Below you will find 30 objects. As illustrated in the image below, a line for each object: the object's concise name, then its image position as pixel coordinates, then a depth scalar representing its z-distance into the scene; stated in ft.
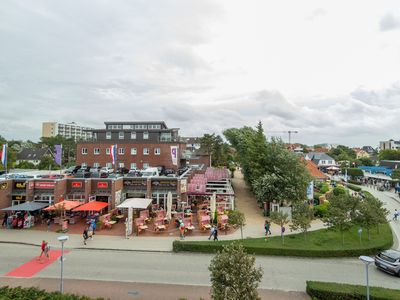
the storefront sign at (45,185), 84.89
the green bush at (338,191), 125.17
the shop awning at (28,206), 73.50
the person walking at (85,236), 62.97
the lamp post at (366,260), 33.66
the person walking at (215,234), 64.39
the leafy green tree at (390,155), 285.47
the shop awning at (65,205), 76.07
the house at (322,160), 259.60
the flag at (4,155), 83.71
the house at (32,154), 280.92
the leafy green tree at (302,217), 62.64
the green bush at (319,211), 91.29
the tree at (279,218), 64.64
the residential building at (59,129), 565.12
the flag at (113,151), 100.50
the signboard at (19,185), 85.76
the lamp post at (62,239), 39.65
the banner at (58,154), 87.72
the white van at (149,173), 103.65
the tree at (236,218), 65.57
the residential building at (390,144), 421.59
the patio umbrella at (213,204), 78.61
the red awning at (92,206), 75.77
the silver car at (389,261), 48.32
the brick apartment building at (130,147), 142.00
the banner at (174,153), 101.19
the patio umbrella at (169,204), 79.20
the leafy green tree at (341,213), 62.54
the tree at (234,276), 29.48
